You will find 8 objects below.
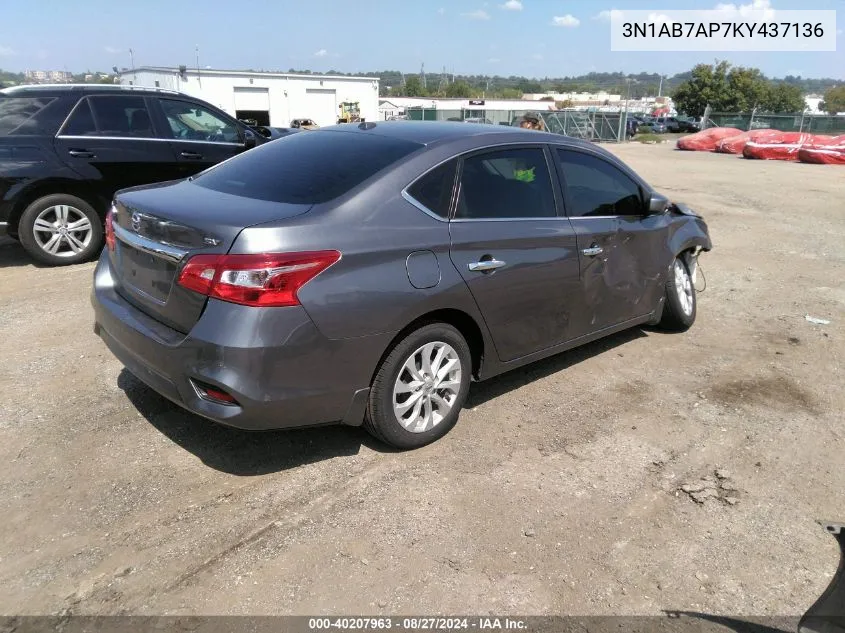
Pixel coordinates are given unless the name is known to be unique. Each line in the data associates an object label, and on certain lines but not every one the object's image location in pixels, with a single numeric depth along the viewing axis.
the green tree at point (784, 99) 71.56
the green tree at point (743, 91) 64.44
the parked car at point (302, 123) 44.90
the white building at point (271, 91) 54.91
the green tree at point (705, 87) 64.19
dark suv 6.63
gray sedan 2.92
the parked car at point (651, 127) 51.19
